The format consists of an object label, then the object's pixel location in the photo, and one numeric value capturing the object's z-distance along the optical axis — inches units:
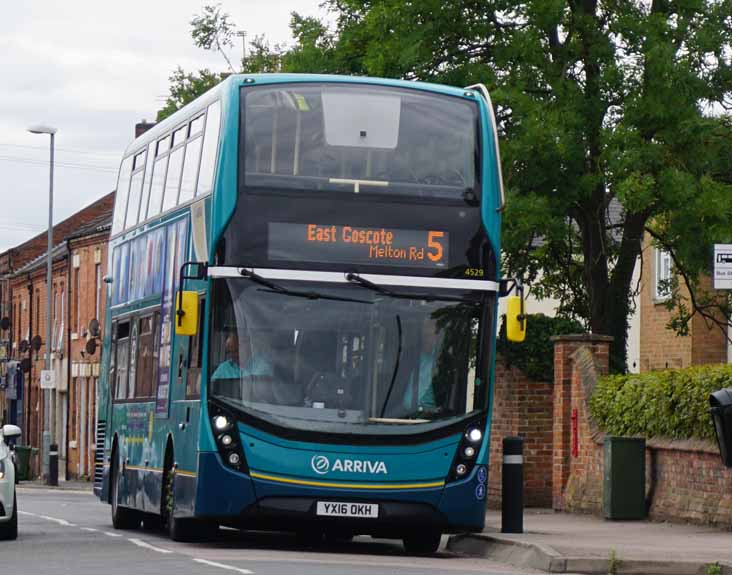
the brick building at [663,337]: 1738.4
